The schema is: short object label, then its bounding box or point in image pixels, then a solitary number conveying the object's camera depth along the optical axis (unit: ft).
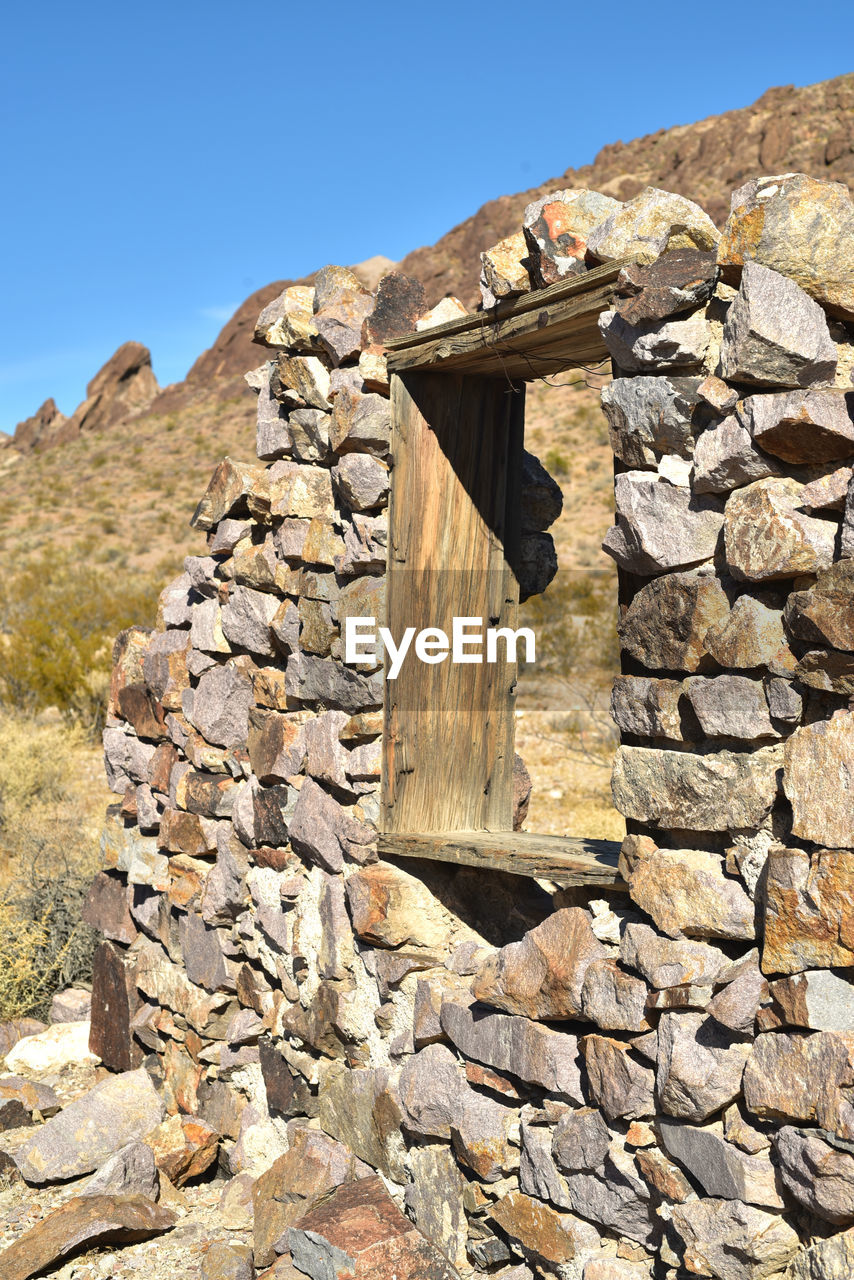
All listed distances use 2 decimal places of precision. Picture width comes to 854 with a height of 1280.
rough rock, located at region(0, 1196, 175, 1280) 12.37
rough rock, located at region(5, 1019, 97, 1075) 17.94
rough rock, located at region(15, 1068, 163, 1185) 14.67
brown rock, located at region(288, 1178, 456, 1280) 10.41
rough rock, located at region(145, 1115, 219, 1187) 14.37
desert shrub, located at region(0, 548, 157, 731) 40.04
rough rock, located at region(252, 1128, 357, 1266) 12.23
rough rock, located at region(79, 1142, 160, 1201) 13.82
